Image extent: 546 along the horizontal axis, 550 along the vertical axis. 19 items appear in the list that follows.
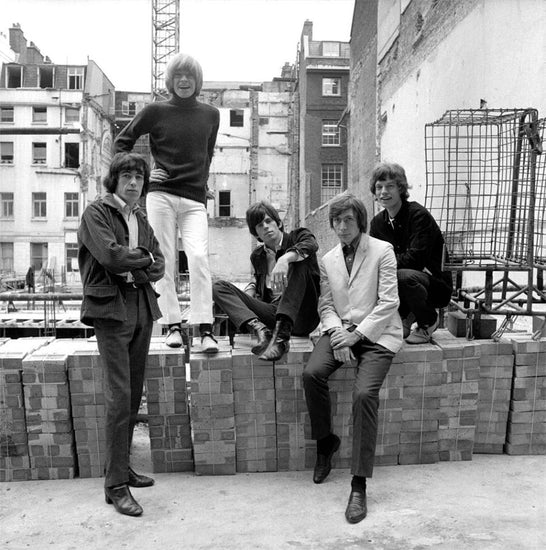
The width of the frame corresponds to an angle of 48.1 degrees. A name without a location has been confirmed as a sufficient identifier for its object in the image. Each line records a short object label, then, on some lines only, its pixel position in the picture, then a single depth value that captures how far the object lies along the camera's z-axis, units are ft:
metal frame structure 13.41
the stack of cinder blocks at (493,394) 12.62
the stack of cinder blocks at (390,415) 12.09
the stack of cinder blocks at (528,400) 12.57
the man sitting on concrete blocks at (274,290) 12.28
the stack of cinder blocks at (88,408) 11.75
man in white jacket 11.09
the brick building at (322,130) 116.78
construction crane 125.39
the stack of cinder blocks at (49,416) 11.71
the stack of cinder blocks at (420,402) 12.12
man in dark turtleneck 13.56
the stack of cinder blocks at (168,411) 12.00
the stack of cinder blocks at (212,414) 11.84
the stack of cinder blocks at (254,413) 11.95
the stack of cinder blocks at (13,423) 11.71
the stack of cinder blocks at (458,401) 12.34
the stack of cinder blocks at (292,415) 12.02
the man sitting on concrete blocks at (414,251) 12.94
